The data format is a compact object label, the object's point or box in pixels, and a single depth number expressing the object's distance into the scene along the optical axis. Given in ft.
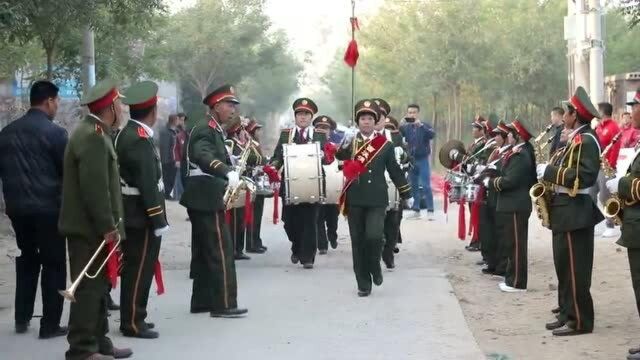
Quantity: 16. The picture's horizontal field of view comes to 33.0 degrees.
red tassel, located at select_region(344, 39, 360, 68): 59.77
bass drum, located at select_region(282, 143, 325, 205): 43.98
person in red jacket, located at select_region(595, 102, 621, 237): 52.75
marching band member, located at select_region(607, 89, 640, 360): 26.78
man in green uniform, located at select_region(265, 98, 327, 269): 45.09
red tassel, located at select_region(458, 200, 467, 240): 47.47
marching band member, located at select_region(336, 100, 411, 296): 37.47
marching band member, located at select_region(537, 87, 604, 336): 30.22
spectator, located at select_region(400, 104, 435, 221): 63.82
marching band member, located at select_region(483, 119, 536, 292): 38.01
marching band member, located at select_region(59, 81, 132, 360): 25.90
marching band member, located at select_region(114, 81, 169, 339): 29.19
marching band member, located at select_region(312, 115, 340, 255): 50.67
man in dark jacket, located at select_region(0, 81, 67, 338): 29.89
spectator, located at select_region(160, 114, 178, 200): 78.28
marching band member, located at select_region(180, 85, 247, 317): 32.86
